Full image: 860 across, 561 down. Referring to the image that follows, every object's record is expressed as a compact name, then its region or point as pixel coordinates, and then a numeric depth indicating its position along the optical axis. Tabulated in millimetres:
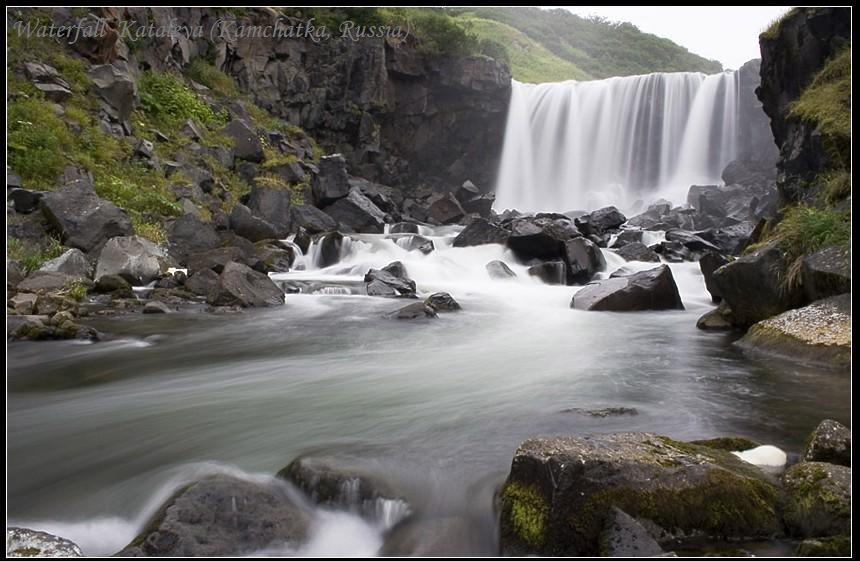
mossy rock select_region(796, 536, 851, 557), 2482
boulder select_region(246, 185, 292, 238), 18031
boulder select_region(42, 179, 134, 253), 12078
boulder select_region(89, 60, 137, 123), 18297
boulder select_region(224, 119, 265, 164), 22062
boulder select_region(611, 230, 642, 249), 19266
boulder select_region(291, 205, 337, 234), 19156
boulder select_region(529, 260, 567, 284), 15000
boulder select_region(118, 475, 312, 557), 2918
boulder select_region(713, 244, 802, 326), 7625
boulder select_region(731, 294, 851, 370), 6094
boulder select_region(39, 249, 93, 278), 11002
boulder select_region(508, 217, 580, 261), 15875
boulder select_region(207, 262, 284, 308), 11102
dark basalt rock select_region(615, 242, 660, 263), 17109
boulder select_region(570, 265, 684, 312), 10812
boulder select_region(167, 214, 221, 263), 14133
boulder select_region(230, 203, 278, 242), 16562
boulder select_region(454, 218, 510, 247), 17750
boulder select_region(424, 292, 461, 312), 11445
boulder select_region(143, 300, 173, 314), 10125
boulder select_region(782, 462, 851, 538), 2736
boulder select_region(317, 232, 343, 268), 16562
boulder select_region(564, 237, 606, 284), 14922
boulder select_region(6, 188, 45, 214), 12320
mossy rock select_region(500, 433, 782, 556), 2848
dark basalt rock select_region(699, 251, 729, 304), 11156
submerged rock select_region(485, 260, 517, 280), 15336
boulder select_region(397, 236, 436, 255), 17809
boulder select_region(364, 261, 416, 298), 13202
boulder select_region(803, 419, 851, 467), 3230
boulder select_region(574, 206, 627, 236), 21141
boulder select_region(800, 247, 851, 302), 6668
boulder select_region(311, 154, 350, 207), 21516
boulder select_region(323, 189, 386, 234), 21047
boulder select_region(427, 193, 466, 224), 24531
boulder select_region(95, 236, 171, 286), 11820
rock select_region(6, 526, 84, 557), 2592
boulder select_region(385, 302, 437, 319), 10463
